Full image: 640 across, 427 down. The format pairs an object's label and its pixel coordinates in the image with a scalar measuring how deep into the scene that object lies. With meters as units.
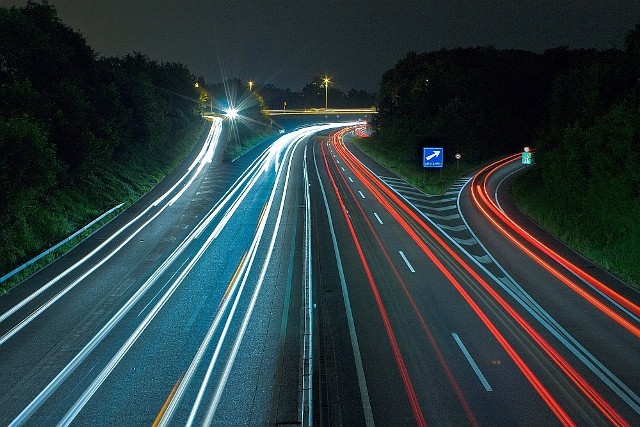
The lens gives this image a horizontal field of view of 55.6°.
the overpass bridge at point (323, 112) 128.62
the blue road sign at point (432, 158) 46.41
